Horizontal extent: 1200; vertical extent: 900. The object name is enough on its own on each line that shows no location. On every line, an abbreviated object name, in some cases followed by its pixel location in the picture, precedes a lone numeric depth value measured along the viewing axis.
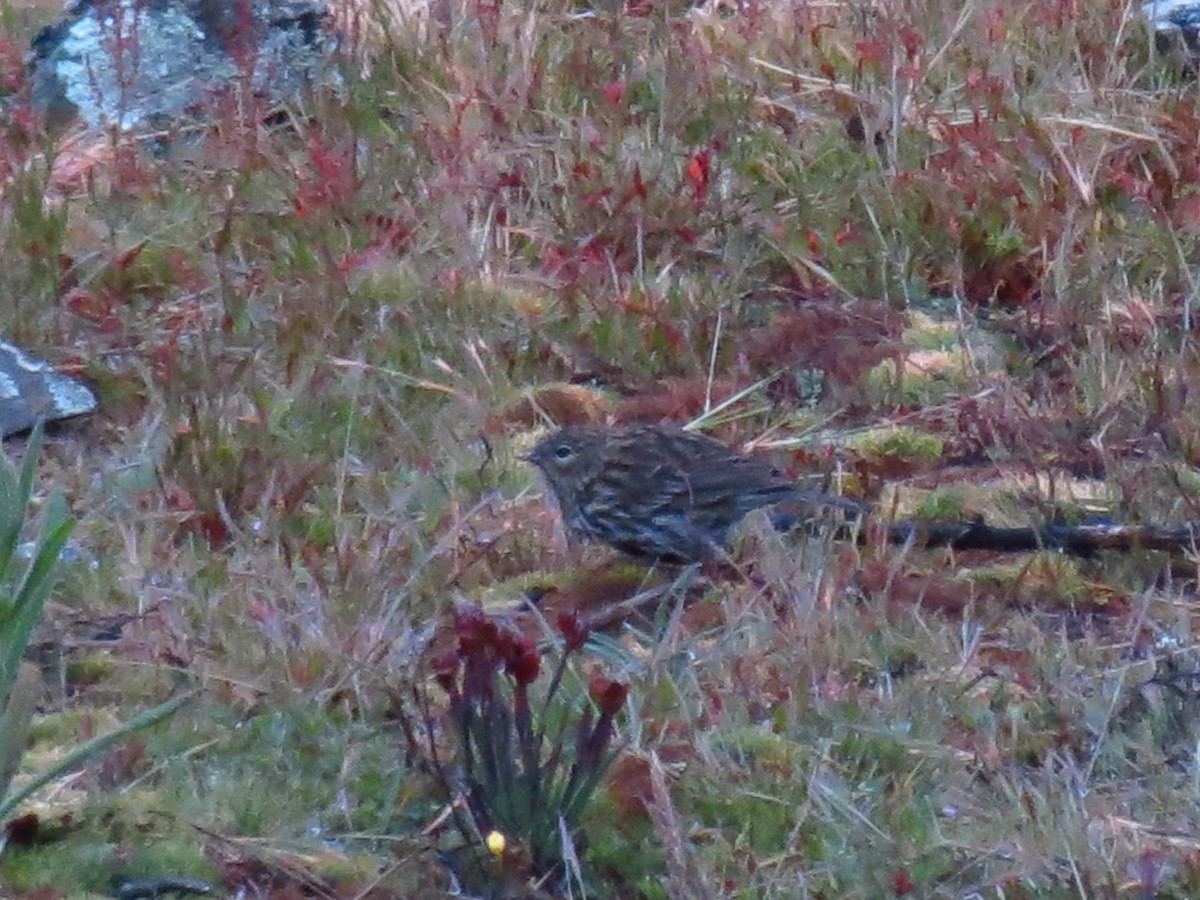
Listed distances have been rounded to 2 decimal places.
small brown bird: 10.85
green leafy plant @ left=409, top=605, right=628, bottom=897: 7.24
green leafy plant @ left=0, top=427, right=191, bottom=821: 6.77
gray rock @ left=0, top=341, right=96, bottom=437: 12.29
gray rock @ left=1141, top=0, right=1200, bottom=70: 15.42
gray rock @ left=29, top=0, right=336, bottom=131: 16.16
